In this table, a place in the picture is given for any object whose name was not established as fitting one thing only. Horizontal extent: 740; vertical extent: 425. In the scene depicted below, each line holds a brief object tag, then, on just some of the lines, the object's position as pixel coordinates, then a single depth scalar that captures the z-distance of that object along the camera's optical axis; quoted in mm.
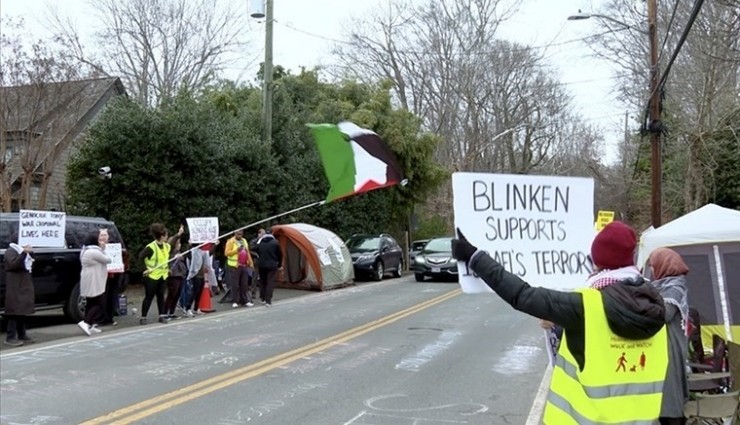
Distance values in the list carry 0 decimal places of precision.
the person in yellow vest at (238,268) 16156
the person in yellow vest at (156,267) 12695
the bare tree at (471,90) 37969
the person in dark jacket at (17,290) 10312
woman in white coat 11688
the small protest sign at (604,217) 9212
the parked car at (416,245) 30938
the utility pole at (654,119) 18844
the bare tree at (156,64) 34281
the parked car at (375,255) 24531
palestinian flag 6516
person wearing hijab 3463
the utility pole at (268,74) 20953
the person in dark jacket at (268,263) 16422
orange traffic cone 14852
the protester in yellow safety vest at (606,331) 3191
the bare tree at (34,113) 19047
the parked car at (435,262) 23859
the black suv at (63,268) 11516
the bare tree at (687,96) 23320
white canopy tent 8891
